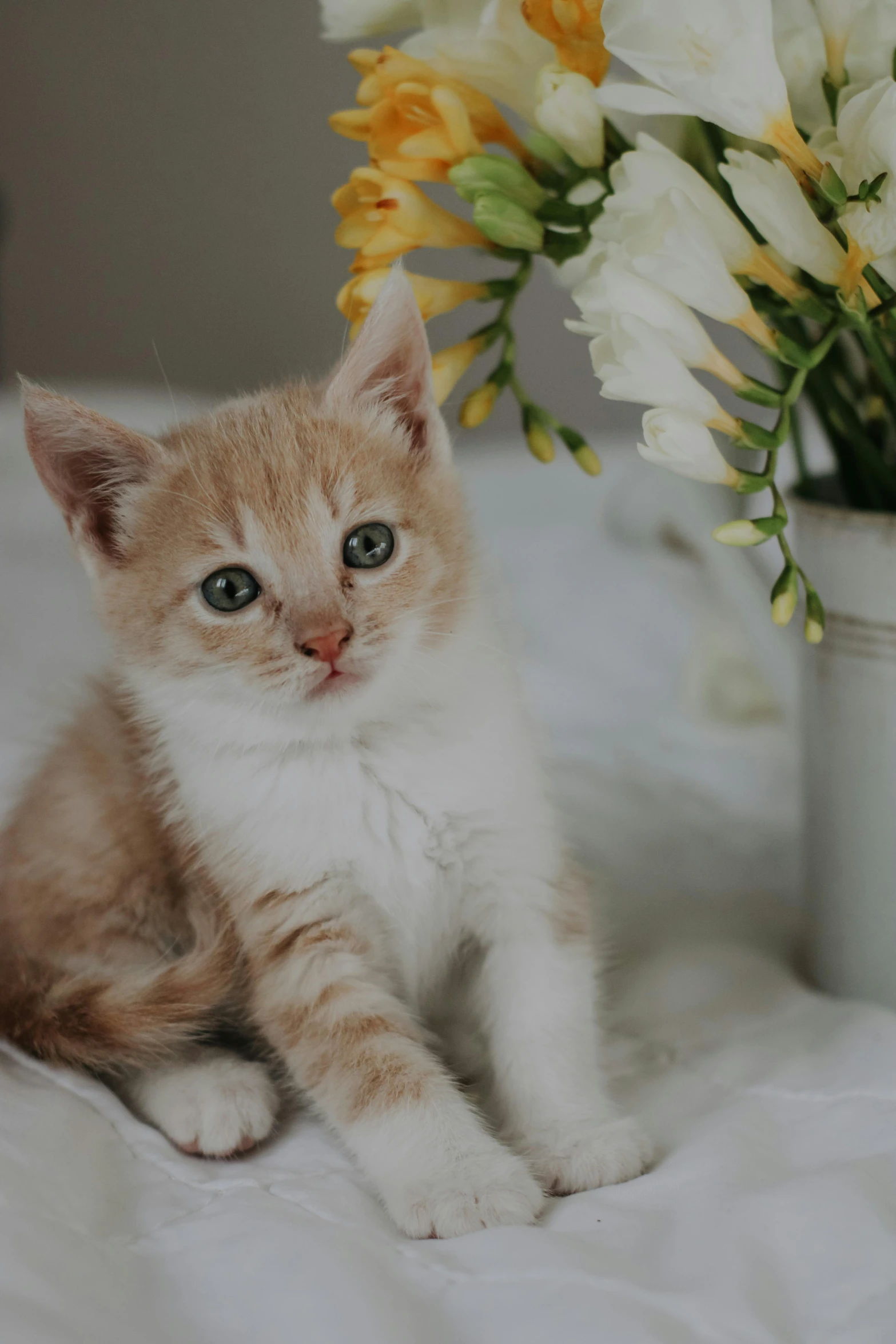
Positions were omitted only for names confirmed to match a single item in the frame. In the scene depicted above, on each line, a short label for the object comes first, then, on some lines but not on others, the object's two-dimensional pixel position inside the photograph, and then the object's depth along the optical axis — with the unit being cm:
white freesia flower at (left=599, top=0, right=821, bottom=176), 45
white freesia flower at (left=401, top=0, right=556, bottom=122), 50
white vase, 52
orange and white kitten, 50
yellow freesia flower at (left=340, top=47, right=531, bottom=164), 49
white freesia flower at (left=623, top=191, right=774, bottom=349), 47
